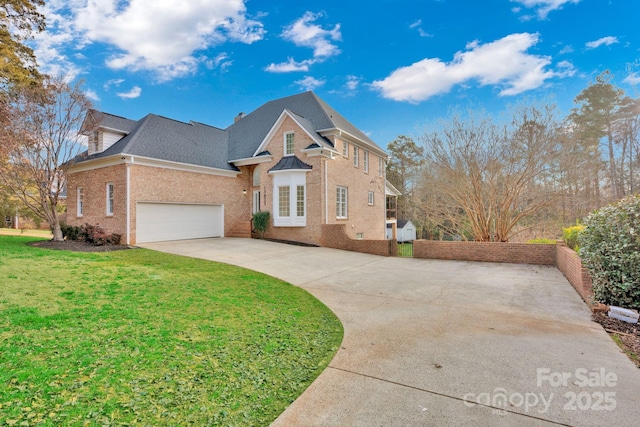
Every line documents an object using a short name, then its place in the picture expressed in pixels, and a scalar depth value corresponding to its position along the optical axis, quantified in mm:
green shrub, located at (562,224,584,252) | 10135
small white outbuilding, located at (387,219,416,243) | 37938
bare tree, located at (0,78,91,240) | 13648
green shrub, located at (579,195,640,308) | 5723
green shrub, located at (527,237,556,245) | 12295
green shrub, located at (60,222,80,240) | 16178
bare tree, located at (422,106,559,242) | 12609
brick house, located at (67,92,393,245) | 15727
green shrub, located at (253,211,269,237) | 18734
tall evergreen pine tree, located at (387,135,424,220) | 41156
